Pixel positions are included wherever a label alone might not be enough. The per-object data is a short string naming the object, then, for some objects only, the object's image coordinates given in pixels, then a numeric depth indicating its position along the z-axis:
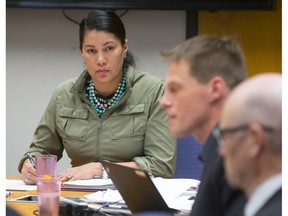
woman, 5.89
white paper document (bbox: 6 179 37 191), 5.67
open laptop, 5.23
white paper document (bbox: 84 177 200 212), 5.40
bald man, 3.74
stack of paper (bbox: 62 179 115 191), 5.63
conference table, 5.38
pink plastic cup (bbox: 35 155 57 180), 5.49
